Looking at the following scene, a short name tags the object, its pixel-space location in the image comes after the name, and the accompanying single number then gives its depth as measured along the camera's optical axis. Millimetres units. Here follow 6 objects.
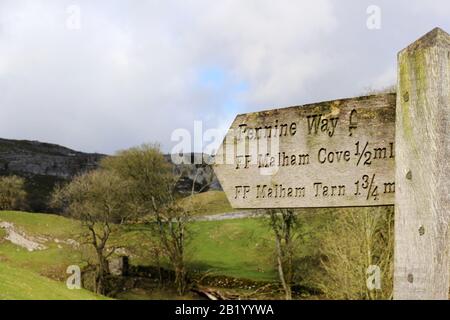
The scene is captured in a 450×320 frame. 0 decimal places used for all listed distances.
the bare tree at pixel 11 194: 53938
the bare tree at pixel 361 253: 20438
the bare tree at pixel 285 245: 31969
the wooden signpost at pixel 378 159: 2711
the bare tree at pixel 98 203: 33562
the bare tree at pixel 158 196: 37281
